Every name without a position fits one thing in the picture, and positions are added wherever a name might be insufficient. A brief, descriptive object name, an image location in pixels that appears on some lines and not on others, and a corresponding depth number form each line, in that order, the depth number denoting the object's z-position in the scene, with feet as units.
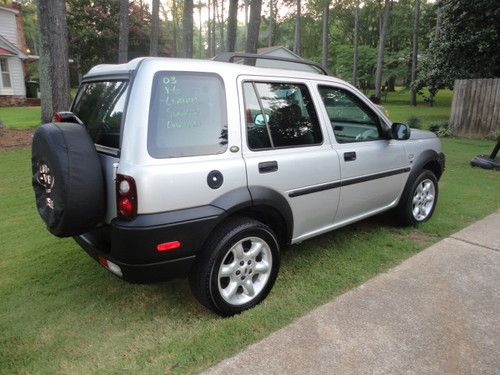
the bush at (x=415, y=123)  44.04
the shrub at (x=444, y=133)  41.83
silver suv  7.85
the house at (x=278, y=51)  91.45
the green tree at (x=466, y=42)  43.16
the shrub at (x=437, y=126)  43.27
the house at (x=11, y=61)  75.56
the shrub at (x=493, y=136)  38.01
